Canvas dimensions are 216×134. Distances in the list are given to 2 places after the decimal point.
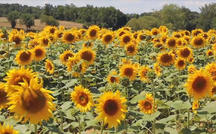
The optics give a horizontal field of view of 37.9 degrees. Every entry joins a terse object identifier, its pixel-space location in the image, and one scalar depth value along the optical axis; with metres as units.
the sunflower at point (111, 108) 3.26
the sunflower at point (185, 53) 6.78
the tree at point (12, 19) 89.04
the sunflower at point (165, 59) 6.43
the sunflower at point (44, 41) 8.20
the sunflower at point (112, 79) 4.93
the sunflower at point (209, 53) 7.87
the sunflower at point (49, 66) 6.07
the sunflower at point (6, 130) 2.38
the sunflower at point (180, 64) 6.12
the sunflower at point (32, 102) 2.46
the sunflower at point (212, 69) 4.43
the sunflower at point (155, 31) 10.62
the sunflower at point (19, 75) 3.22
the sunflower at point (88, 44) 7.57
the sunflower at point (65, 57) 5.81
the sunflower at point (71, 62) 5.09
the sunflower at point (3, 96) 3.07
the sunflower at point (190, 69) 5.82
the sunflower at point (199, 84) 3.58
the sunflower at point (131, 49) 7.44
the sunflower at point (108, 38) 8.18
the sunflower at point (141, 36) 9.76
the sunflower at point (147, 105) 4.19
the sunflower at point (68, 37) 7.90
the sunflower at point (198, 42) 8.10
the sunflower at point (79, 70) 4.61
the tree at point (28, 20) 84.94
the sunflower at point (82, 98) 3.75
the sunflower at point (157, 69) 6.04
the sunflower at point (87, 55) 5.68
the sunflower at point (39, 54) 6.67
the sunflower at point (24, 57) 5.73
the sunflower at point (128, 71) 5.09
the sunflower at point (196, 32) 10.93
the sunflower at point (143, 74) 5.80
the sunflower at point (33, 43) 8.46
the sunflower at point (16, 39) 8.08
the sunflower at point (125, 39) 8.10
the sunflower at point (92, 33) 8.51
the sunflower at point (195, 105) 4.39
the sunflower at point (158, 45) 8.71
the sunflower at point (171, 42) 8.08
